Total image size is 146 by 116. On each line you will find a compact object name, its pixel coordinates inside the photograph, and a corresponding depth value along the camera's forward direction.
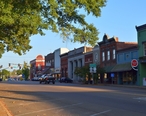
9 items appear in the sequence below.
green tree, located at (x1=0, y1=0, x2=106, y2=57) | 10.48
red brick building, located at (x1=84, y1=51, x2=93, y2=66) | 69.62
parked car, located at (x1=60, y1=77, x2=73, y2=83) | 71.62
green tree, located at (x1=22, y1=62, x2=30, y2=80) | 136.38
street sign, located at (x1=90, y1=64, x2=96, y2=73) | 55.89
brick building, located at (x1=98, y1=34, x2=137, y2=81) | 56.97
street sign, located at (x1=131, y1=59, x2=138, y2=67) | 46.50
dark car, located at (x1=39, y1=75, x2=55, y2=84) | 57.80
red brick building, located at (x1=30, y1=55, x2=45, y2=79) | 129.75
